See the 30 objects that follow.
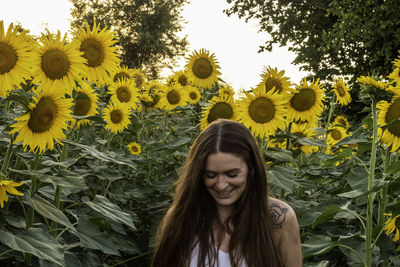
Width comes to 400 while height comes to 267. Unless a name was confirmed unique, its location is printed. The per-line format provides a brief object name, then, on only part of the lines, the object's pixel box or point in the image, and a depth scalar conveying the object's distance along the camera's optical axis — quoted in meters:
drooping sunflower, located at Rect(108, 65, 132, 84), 4.41
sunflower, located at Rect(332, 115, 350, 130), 5.72
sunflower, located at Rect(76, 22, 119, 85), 2.72
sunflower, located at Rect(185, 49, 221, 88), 4.43
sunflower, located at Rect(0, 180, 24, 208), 1.73
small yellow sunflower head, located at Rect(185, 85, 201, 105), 4.55
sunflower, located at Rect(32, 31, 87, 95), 2.32
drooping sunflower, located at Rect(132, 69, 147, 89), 5.66
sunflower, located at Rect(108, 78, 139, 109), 4.23
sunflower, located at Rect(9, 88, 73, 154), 2.04
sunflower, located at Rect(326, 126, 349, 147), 5.06
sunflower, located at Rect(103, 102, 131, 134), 3.94
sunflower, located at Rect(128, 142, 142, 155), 4.50
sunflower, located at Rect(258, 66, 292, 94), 3.39
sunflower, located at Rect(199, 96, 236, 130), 3.55
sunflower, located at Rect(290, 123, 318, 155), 3.79
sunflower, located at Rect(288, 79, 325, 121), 3.40
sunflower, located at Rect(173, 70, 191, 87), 4.80
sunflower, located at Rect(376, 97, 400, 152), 2.49
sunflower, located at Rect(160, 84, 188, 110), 4.47
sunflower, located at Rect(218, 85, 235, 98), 3.74
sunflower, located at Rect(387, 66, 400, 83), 2.85
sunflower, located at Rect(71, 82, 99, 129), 3.03
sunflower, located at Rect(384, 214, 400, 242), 2.34
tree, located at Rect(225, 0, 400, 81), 12.14
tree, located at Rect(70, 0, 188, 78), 28.34
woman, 2.15
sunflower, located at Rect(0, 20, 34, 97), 2.13
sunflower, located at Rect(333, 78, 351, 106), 4.32
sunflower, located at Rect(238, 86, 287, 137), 3.18
